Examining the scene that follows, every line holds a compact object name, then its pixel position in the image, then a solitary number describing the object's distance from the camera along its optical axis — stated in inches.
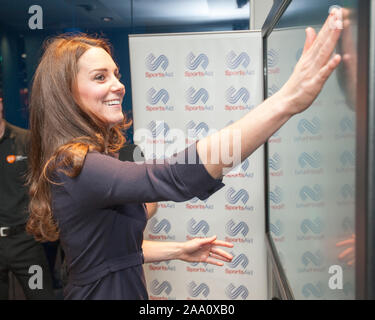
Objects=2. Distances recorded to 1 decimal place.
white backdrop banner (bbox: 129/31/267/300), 88.6
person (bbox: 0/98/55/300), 85.0
